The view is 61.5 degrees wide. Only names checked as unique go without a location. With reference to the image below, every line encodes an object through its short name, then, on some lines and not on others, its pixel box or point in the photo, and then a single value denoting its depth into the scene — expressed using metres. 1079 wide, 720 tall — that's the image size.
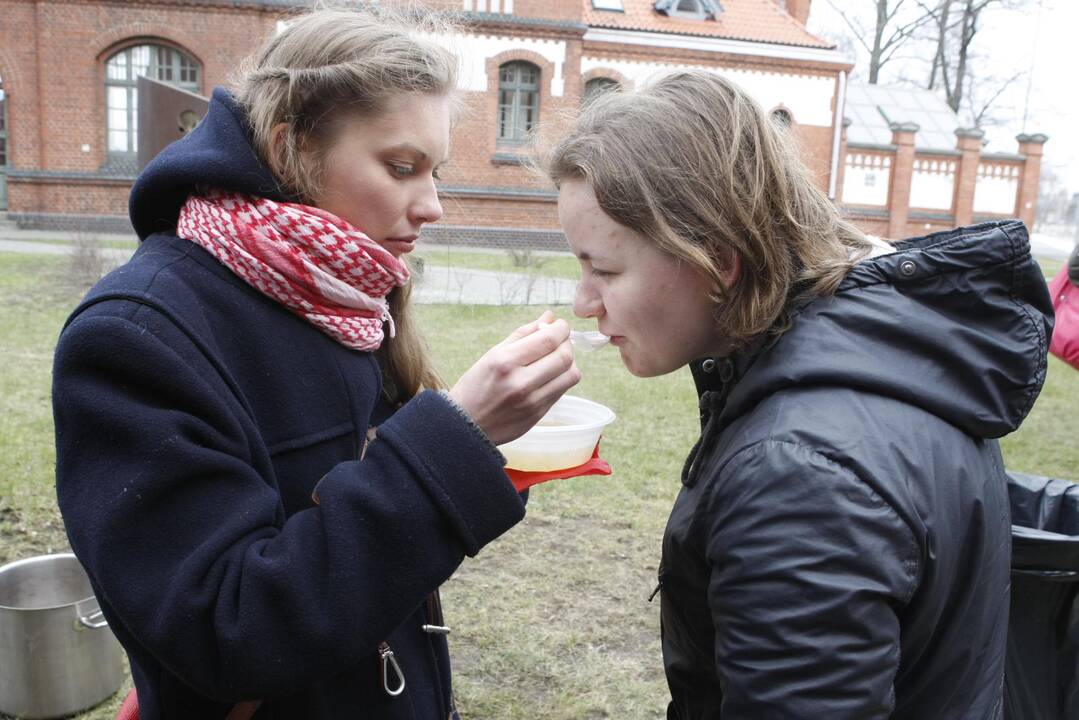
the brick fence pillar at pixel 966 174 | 24.47
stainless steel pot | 2.85
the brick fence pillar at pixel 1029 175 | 24.69
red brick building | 18.41
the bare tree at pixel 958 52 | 35.25
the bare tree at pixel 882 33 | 36.59
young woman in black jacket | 1.05
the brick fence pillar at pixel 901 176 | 23.92
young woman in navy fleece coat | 1.15
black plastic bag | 1.57
